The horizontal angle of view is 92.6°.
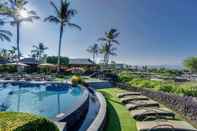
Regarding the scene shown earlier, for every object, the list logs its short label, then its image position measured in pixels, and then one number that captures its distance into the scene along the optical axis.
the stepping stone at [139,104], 4.70
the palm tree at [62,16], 13.80
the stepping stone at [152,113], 3.94
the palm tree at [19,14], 14.55
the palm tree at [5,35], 15.14
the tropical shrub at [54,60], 25.17
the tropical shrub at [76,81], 8.83
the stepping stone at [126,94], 6.20
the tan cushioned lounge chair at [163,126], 3.14
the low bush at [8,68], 14.22
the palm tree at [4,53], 27.12
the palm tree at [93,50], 38.18
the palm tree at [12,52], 28.89
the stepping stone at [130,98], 5.45
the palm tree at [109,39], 21.42
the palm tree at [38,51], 35.85
